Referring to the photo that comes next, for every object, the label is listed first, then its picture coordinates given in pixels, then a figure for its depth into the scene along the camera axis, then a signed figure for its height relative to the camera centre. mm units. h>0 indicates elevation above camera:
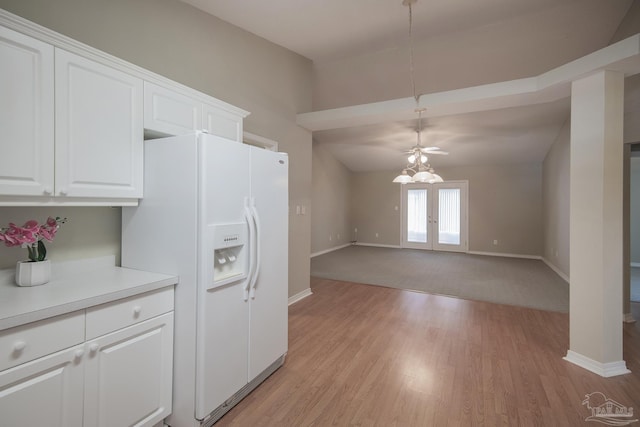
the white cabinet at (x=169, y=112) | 1772 +695
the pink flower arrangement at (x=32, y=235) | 1337 -111
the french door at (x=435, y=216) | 7832 -78
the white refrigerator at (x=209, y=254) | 1595 -256
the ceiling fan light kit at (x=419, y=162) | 3719 +784
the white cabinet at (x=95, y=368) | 1088 -711
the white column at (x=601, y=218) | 2209 -37
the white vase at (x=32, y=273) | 1389 -304
